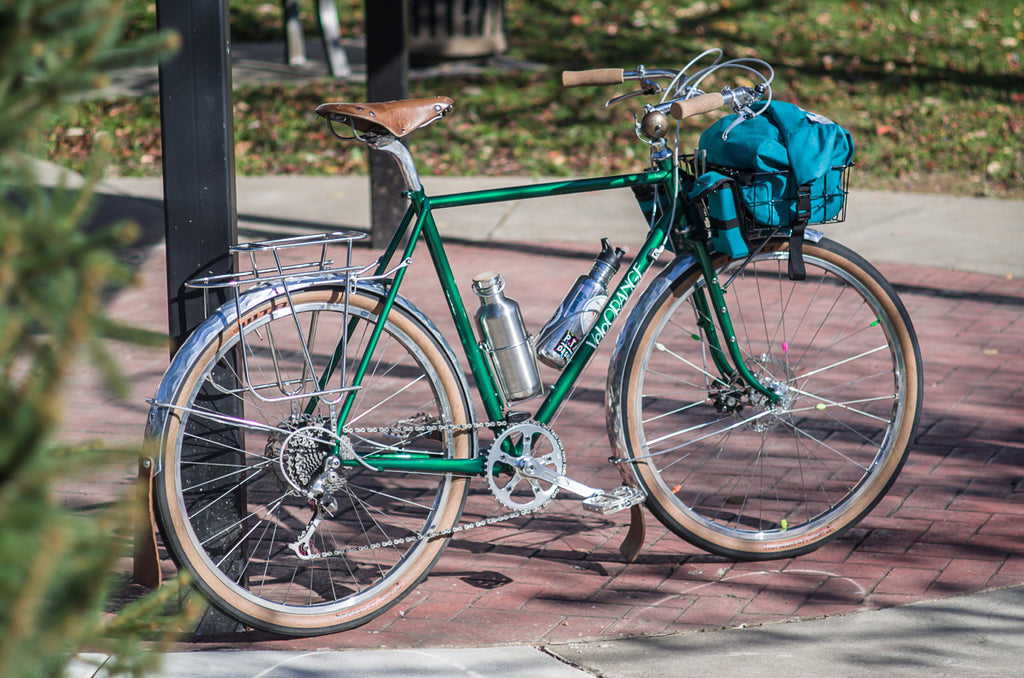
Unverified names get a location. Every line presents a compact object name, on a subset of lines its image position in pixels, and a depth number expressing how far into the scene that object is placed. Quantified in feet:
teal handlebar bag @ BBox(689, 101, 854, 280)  22.20
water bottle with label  22.53
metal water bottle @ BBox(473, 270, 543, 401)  21.81
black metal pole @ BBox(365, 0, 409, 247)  47.83
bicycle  20.02
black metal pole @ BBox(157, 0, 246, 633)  20.15
